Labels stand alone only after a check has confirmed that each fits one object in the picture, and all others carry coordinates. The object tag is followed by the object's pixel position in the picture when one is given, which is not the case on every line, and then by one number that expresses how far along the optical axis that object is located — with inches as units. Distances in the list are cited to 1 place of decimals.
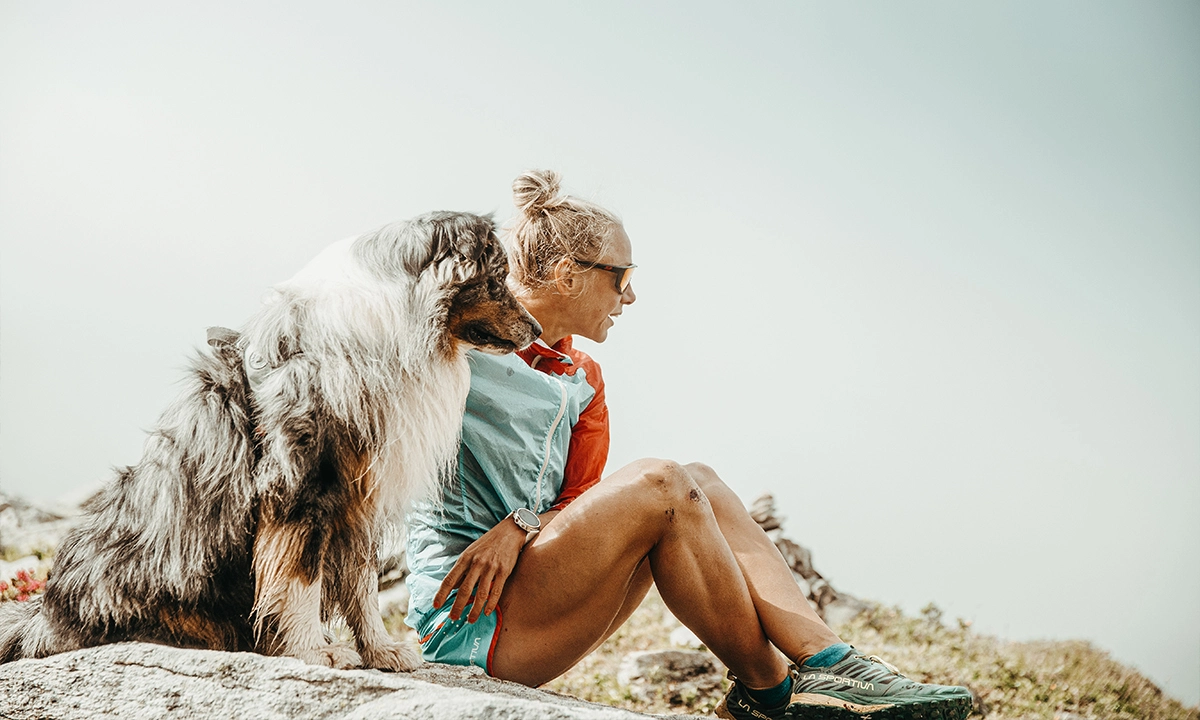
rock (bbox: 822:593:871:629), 290.1
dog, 96.1
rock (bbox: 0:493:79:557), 272.9
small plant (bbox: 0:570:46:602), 190.5
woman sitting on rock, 108.0
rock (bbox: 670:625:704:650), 233.3
